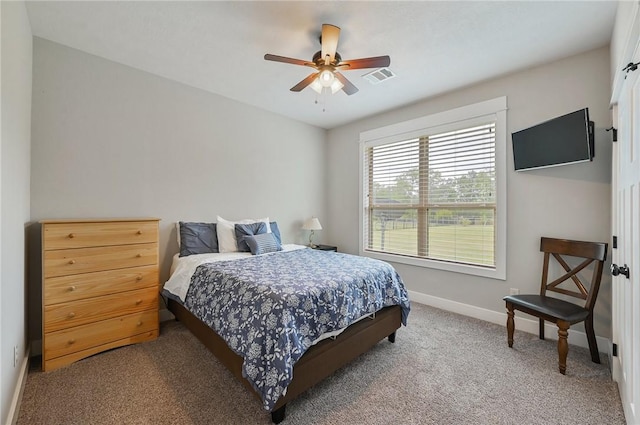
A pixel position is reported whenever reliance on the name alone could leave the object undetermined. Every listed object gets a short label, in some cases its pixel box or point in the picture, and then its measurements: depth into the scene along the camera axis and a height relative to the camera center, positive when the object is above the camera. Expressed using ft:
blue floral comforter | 5.00 -2.15
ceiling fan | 6.55 +3.85
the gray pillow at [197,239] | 9.68 -1.03
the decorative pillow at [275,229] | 11.87 -0.83
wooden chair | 6.68 -2.57
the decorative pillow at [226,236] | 10.31 -0.96
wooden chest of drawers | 6.84 -2.12
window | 9.91 +0.91
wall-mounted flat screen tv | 7.29 +2.08
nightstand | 14.39 -1.96
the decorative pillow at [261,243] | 10.09 -1.25
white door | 4.52 -0.70
